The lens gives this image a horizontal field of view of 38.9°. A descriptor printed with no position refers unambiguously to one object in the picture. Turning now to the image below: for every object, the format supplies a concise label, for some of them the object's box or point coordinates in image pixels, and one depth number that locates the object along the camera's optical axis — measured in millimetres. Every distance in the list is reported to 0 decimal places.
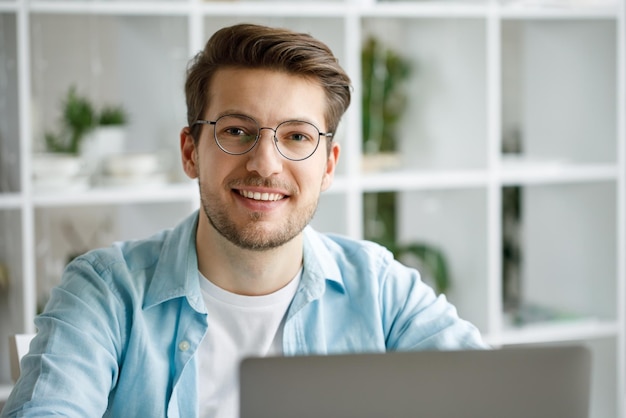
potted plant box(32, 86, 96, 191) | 2805
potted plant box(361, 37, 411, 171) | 3322
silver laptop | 1023
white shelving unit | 2838
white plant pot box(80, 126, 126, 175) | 2920
